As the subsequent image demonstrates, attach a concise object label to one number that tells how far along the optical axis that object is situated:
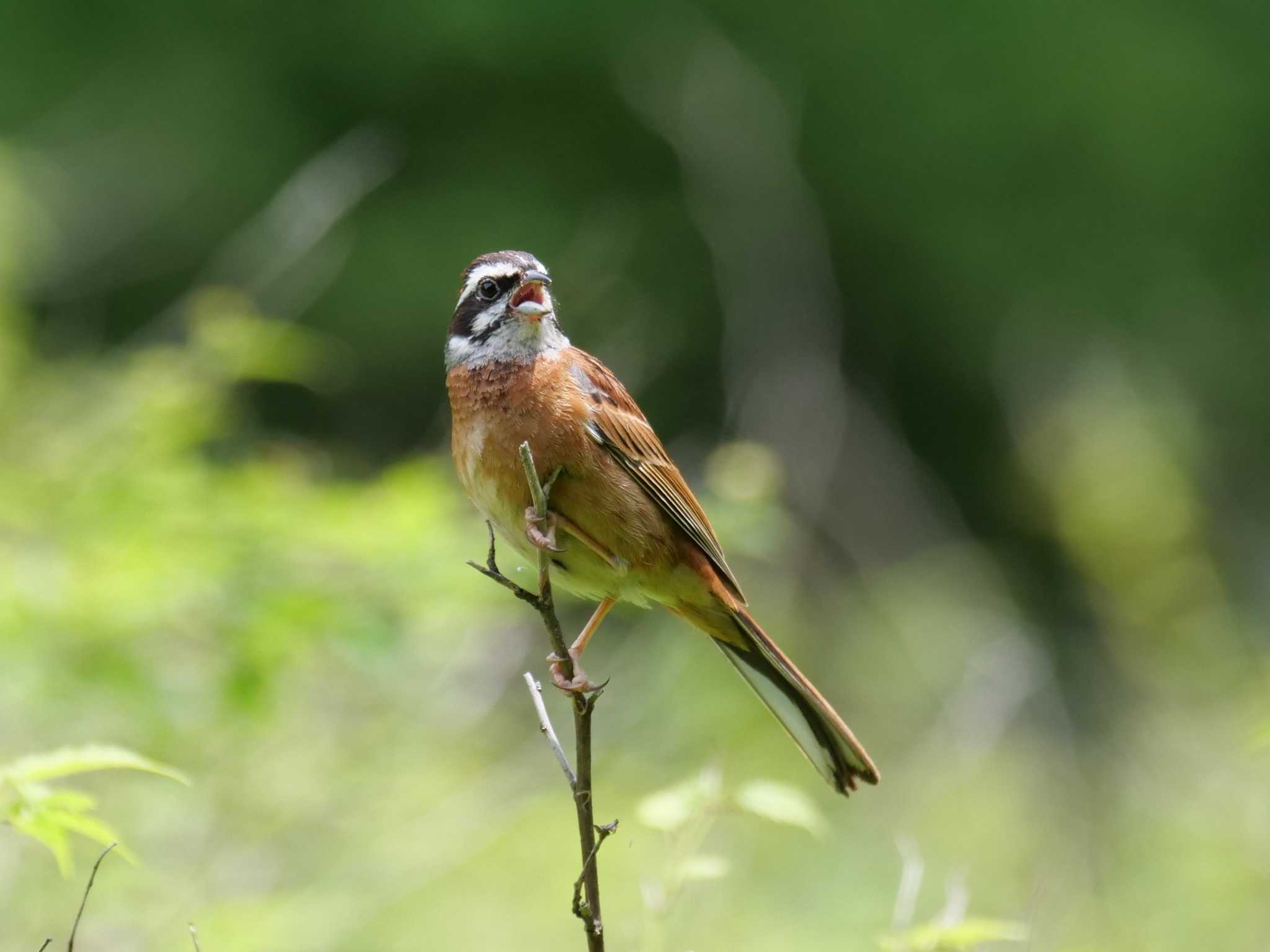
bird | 7.32
